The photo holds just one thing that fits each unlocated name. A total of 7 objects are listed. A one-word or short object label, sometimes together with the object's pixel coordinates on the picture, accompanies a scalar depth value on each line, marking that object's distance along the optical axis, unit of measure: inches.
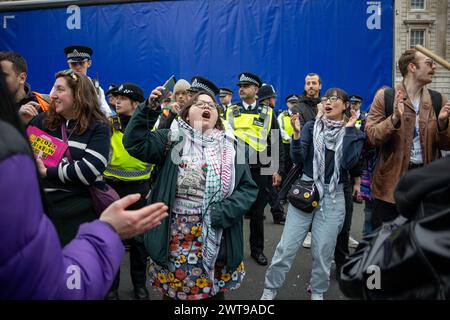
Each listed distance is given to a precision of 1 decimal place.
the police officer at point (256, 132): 192.9
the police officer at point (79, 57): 177.5
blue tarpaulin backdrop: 206.1
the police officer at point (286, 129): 254.0
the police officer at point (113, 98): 152.6
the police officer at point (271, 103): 220.8
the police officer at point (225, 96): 236.4
